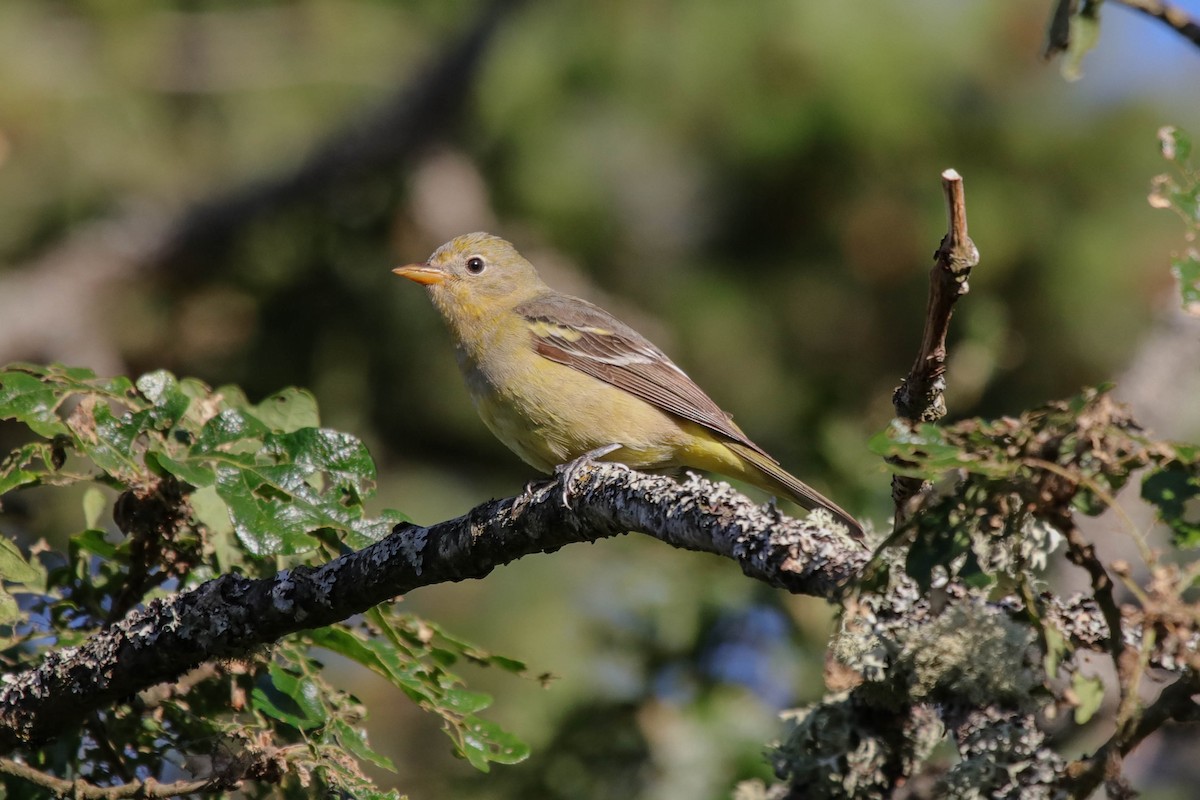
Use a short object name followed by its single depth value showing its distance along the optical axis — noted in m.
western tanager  11.06
